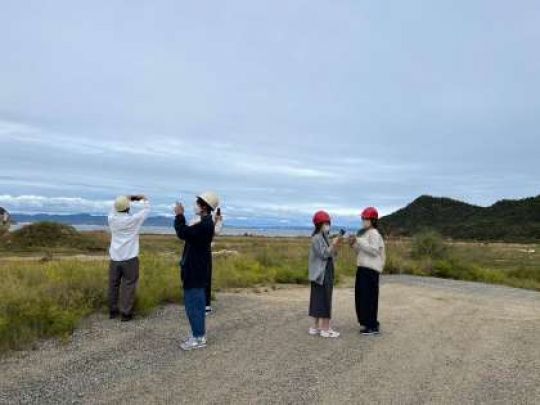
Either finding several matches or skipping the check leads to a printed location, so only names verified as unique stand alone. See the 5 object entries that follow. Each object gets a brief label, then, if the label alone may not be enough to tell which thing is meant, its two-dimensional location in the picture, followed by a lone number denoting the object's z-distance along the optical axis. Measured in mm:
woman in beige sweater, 10375
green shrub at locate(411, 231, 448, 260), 36000
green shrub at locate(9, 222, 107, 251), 51838
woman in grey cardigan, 10109
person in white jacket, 11055
